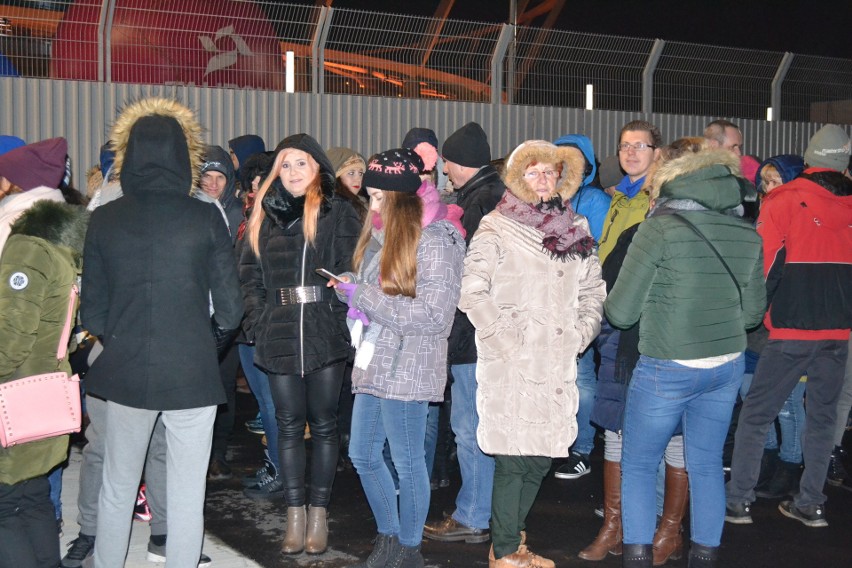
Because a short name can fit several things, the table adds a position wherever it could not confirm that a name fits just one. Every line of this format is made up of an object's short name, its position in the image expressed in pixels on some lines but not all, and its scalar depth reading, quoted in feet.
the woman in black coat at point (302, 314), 15.23
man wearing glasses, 17.57
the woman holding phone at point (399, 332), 13.83
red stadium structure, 33.24
